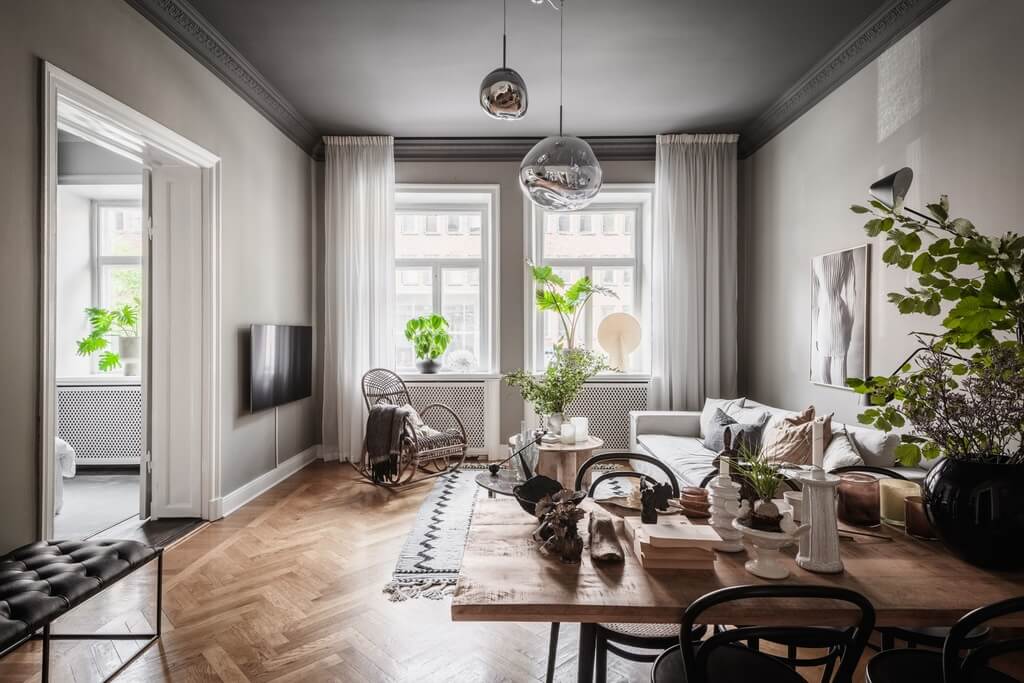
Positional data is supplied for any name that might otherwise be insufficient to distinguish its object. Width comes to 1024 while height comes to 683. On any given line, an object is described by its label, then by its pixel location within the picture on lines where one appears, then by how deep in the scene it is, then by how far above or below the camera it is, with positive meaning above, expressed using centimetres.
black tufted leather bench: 168 -84
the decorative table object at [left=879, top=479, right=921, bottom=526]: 174 -50
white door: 369 +7
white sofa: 296 -76
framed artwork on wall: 360 +17
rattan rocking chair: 448 -87
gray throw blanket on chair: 439 -80
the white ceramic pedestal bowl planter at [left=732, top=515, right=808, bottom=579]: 129 -52
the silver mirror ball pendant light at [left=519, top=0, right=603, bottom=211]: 235 +72
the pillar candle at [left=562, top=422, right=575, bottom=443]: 396 -68
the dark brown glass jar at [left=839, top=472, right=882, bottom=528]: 173 -51
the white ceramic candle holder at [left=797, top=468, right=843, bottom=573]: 136 -45
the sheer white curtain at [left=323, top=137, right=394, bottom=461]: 538 +74
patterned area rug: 275 -124
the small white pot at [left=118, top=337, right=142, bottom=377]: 523 -20
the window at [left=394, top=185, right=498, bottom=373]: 583 +73
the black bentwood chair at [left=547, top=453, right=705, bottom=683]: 155 -85
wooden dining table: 120 -58
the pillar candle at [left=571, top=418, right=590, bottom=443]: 399 -64
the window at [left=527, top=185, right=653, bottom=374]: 570 +87
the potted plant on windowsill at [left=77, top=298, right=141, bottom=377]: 518 -3
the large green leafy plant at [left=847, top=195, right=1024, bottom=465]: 133 -5
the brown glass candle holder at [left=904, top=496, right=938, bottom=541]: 163 -53
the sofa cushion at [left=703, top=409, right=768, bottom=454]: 377 -65
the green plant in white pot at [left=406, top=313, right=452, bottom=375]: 551 -2
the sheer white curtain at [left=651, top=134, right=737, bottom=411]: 526 +65
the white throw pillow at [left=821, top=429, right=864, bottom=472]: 293 -61
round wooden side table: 379 -84
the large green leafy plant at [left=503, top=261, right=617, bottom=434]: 402 -15
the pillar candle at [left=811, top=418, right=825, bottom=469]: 317 -58
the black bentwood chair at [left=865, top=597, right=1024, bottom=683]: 110 -70
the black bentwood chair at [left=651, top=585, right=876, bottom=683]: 112 -66
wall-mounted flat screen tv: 415 -23
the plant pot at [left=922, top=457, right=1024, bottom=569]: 137 -43
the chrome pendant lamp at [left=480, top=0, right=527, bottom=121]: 233 +104
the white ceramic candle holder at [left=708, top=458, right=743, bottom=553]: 150 -47
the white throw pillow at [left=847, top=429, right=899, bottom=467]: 293 -57
